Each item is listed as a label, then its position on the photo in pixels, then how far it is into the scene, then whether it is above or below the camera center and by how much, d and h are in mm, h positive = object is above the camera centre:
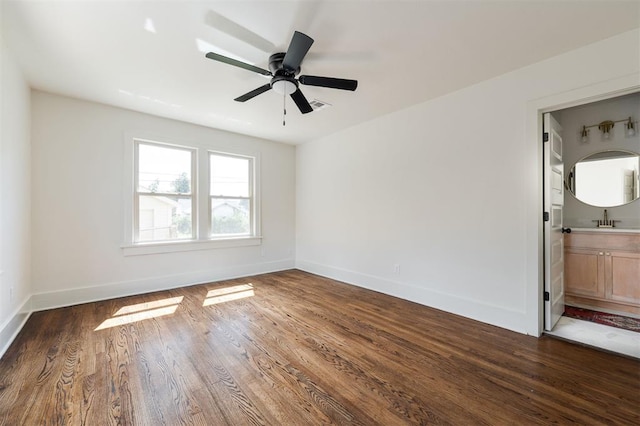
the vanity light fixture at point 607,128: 3141 +1062
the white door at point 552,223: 2576 -100
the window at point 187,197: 3863 +261
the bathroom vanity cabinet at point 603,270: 2934 -666
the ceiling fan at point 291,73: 1916 +1189
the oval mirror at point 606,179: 3180 +441
